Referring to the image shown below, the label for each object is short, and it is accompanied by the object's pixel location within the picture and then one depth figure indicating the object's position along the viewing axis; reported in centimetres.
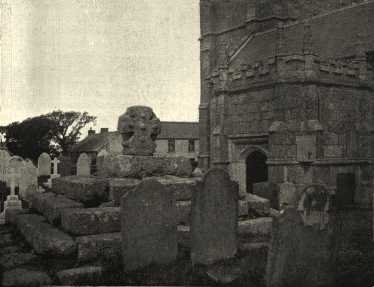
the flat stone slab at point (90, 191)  654
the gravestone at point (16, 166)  1234
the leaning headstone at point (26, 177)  1239
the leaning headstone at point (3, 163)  1684
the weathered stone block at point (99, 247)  507
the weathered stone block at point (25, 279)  408
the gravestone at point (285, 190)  1164
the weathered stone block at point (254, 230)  648
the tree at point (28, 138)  4644
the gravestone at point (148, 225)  488
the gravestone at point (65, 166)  2181
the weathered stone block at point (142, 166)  682
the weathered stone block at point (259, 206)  744
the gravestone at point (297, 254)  452
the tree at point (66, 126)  5228
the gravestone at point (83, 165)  1833
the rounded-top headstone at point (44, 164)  1695
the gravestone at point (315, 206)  496
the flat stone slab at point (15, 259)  487
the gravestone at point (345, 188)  1536
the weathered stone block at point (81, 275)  433
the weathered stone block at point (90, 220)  546
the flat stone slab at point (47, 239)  505
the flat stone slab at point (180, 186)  663
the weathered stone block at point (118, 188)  633
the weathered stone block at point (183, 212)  649
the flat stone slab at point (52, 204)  611
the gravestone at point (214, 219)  523
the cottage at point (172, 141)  4075
